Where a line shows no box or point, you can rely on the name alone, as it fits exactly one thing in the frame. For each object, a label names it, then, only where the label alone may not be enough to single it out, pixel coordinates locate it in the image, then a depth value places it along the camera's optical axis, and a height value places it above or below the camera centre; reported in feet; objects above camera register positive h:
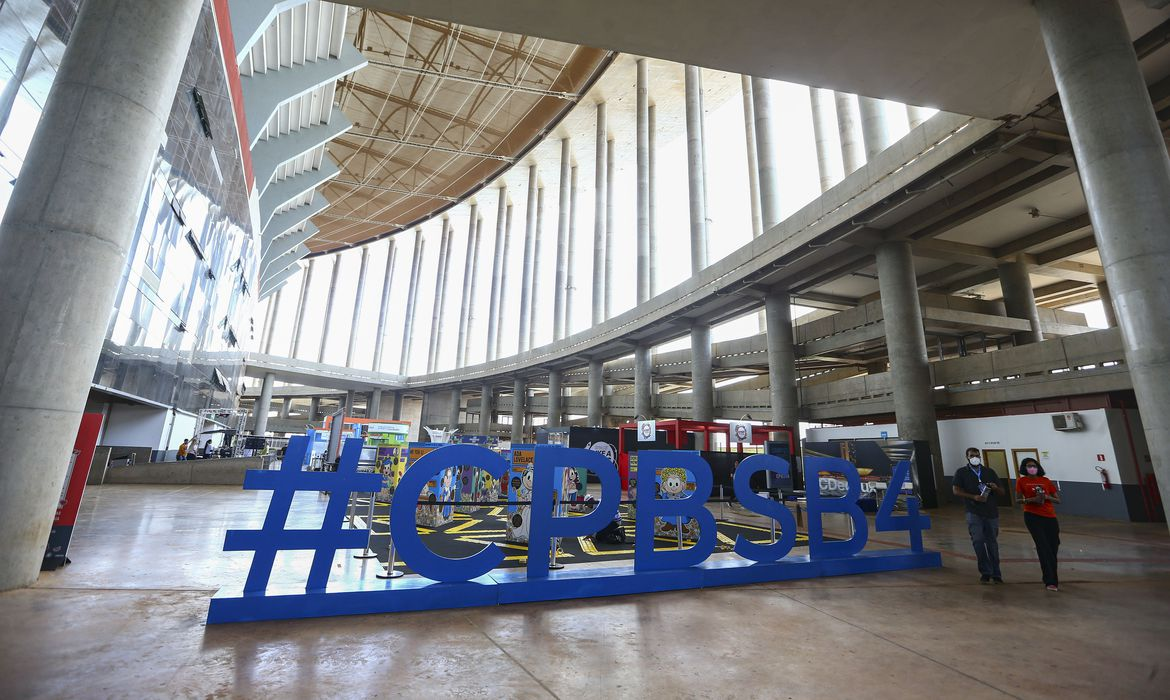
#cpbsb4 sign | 14.17 -3.16
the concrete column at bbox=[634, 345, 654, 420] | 107.09 +16.81
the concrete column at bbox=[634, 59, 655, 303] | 117.39 +62.96
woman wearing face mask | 19.52 -1.71
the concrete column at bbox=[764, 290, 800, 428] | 72.79 +14.89
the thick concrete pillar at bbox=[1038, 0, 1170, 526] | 19.51 +12.19
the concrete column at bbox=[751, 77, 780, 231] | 84.48 +52.81
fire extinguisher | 45.88 -0.98
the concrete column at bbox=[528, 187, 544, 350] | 151.53 +48.40
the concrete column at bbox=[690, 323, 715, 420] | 90.68 +15.69
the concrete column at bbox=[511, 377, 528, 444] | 147.02 +15.12
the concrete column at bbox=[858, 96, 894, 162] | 66.74 +43.92
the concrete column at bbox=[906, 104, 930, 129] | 84.69 +57.89
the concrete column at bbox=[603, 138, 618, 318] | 127.24 +56.26
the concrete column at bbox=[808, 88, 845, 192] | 91.25 +58.52
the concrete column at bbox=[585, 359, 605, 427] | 120.57 +15.61
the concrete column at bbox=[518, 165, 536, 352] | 153.79 +55.30
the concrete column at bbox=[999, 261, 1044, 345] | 71.51 +24.25
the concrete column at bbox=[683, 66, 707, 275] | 102.32 +59.17
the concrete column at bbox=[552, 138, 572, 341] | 144.60 +57.09
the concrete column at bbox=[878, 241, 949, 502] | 55.77 +12.67
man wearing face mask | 20.53 -1.74
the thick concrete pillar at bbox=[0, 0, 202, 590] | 15.30 +6.63
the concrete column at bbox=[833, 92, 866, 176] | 77.97 +50.71
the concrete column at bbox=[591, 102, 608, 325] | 130.21 +65.55
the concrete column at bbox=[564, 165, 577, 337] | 144.15 +51.49
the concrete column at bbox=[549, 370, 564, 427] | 133.69 +15.75
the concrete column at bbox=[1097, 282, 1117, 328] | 84.60 +28.33
